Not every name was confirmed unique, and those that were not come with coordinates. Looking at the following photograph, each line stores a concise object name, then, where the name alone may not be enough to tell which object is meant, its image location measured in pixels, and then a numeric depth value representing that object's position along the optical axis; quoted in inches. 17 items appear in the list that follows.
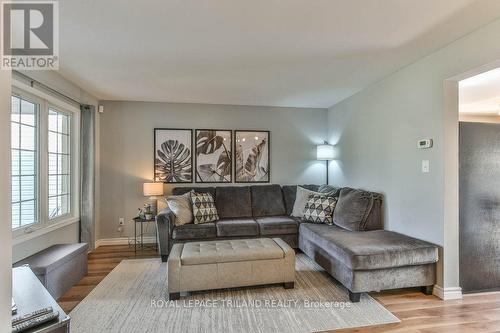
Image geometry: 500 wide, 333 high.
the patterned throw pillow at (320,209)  144.3
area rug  81.4
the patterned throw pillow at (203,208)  148.6
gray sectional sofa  95.9
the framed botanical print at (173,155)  173.8
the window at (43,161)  104.7
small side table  151.1
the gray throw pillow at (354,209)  127.8
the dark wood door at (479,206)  102.5
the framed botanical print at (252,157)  182.4
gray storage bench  92.3
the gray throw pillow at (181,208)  143.7
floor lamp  183.9
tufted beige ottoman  97.4
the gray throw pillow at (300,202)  158.7
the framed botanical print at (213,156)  177.6
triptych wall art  174.6
